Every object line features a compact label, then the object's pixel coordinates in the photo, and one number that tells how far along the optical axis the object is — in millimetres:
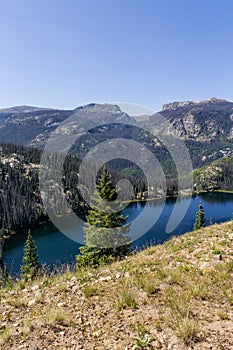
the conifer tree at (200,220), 43262
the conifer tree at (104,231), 20438
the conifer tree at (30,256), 32631
